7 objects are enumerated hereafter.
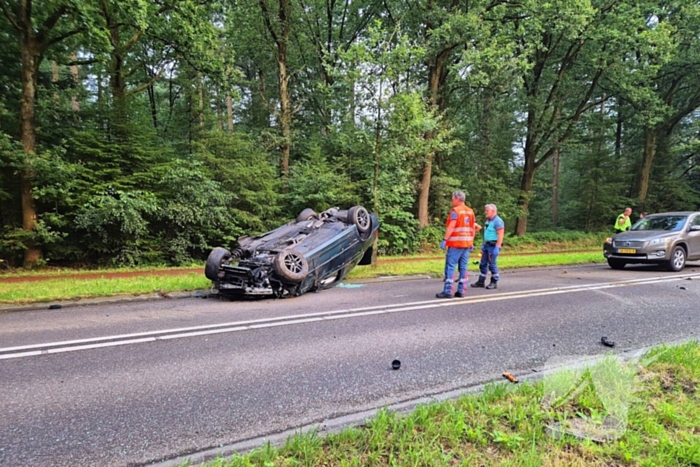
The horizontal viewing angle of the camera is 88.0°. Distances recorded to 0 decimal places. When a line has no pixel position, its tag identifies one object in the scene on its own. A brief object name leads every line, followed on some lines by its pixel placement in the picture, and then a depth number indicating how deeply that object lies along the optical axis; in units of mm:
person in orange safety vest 6496
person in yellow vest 12139
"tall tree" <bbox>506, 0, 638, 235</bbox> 14617
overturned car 6320
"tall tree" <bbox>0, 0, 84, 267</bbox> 9555
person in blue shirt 7690
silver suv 9930
